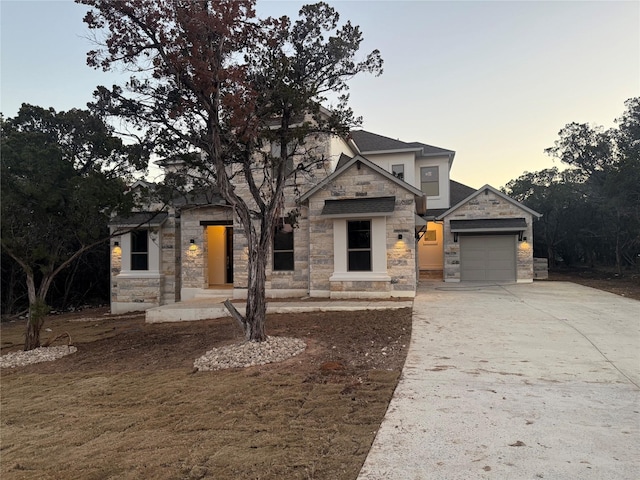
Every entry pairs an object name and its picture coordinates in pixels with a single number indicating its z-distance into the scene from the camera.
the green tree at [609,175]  15.37
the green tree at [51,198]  7.92
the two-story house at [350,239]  12.16
